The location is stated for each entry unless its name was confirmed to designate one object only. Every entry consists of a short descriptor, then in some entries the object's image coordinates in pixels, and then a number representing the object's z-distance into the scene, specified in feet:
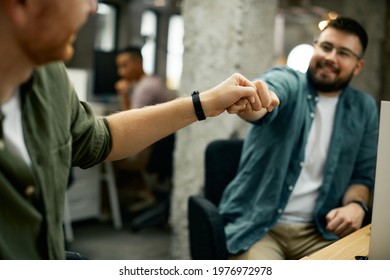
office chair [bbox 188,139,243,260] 5.96
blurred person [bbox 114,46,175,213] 13.87
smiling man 6.50
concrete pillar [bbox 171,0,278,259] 9.18
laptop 3.76
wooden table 4.27
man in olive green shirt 2.77
